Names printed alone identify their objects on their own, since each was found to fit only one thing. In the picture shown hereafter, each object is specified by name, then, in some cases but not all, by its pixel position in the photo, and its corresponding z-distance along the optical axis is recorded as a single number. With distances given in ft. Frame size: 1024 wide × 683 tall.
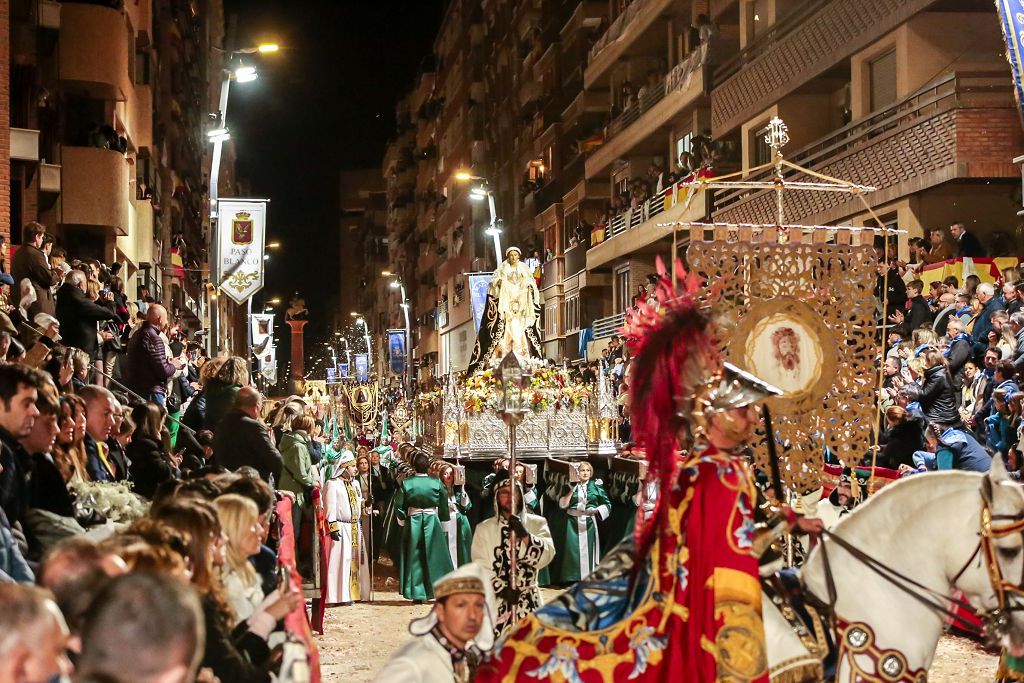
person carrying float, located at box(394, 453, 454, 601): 63.10
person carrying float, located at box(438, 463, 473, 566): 64.39
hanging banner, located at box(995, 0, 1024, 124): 45.88
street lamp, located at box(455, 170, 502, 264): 97.26
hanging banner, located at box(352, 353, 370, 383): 272.97
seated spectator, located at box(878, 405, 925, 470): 49.96
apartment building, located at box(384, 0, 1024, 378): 76.02
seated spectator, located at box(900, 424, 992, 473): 43.55
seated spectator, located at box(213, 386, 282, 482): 38.55
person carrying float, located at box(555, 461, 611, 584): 65.62
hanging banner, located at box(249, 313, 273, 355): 243.40
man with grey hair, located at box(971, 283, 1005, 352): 55.01
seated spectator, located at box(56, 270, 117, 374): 50.96
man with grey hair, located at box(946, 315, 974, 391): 55.42
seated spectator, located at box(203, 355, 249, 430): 45.09
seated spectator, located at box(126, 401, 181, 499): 33.91
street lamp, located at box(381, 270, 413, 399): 233.72
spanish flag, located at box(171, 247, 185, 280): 163.22
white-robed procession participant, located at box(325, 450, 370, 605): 61.26
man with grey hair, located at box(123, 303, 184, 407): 50.57
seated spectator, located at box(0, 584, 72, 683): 10.52
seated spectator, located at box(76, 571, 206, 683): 10.14
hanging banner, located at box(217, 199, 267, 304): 76.13
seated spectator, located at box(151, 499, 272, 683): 16.49
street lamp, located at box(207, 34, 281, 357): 74.49
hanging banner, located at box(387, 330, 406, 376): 244.22
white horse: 20.67
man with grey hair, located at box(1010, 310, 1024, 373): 47.57
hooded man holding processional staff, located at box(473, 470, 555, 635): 37.27
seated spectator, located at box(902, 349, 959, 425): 51.49
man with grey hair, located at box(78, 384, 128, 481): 29.32
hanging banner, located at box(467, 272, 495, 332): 126.21
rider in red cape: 19.07
